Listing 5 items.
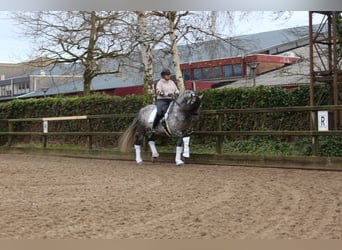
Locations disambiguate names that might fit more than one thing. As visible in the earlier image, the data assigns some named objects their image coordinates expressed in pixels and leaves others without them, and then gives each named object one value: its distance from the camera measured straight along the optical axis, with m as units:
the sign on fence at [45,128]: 14.30
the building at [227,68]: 23.69
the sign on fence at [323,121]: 8.70
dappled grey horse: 9.52
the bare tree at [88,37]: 17.88
